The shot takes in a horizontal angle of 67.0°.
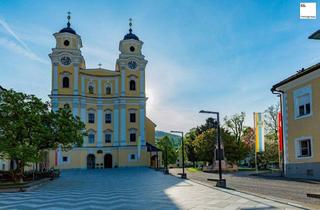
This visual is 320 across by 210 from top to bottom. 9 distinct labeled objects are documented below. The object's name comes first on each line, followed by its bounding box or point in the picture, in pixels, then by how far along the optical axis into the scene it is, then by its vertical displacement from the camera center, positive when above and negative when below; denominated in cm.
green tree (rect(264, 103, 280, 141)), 3499 +29
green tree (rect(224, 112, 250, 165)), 4350 +55
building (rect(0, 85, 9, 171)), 2438 -373
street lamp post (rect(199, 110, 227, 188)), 1200 -207
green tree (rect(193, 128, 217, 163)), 3316 -244
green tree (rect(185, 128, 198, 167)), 4646 -363
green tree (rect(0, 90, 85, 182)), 1393 +2
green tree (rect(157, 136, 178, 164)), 6387 -553
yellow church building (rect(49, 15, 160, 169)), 3767 +432
